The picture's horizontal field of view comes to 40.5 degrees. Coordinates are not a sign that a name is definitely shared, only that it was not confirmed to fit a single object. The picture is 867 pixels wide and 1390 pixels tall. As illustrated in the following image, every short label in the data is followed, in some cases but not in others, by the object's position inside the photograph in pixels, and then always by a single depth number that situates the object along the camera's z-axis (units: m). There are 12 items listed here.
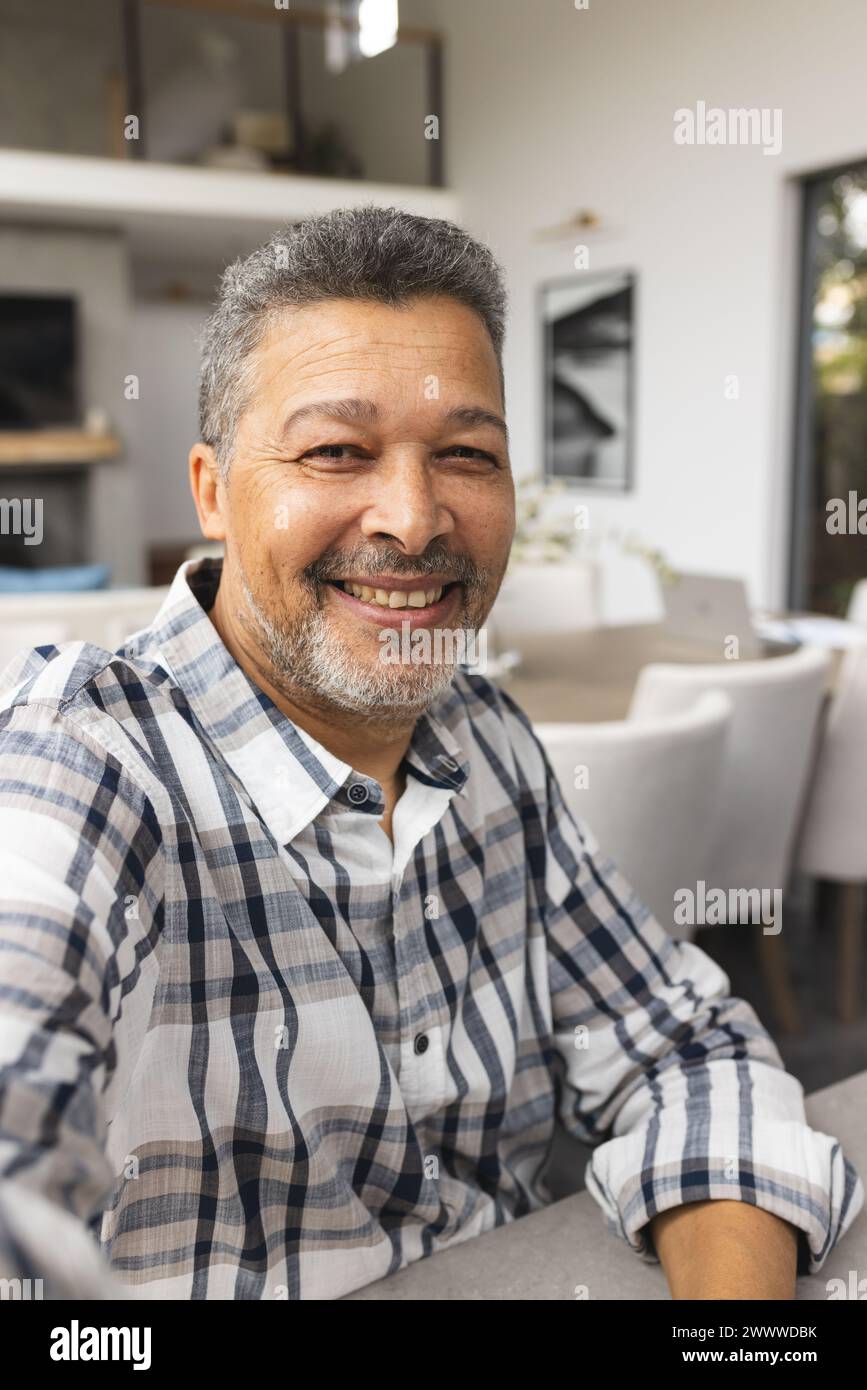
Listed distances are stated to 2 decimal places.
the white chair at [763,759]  2.26
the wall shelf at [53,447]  6.97
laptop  3.13
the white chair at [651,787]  1.81
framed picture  6.14
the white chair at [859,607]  3.86
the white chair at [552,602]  4.13
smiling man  0.76
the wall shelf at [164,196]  6.02
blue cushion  4.00
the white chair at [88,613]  3.22
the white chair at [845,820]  2.68
